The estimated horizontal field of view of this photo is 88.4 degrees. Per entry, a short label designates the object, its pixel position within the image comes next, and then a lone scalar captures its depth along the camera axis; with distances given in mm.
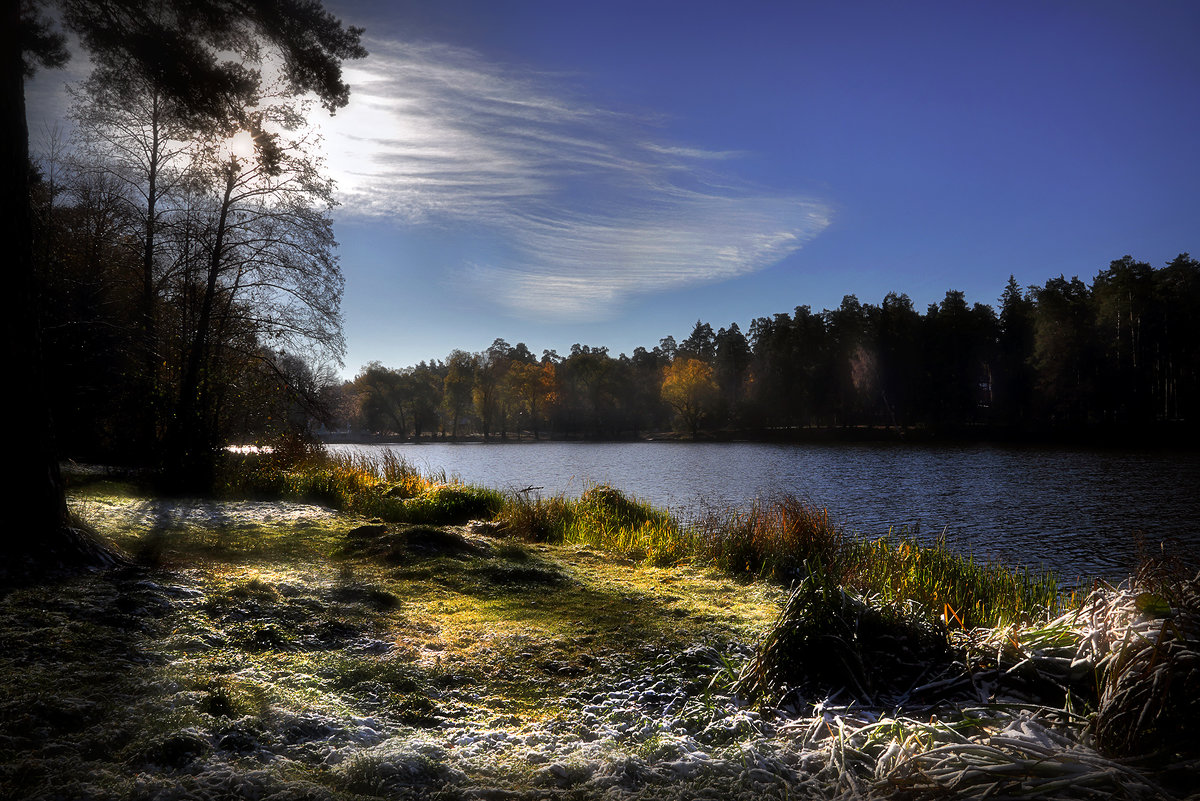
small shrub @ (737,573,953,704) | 3135
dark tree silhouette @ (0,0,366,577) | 4820
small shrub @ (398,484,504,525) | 11742
